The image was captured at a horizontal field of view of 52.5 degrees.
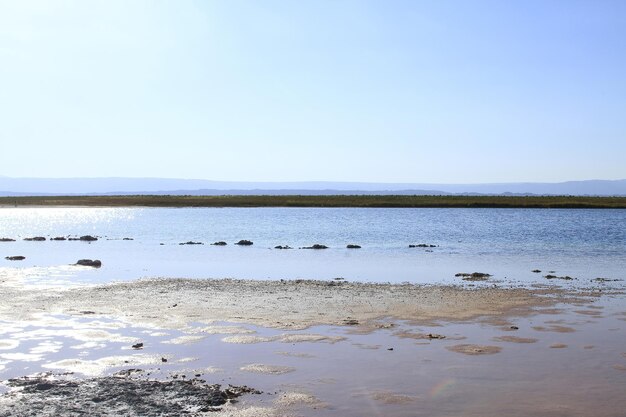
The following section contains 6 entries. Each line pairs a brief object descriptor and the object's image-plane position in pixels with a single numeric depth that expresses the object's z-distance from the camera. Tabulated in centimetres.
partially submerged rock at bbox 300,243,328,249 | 4781
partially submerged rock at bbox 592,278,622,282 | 2941
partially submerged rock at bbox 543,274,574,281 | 2983
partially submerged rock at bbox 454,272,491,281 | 2987
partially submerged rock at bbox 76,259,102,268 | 3497
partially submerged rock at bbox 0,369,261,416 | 1060
